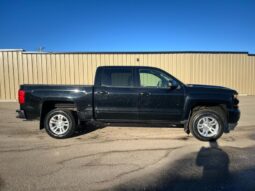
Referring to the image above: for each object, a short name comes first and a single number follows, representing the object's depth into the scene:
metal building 15.48
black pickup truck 6.08
